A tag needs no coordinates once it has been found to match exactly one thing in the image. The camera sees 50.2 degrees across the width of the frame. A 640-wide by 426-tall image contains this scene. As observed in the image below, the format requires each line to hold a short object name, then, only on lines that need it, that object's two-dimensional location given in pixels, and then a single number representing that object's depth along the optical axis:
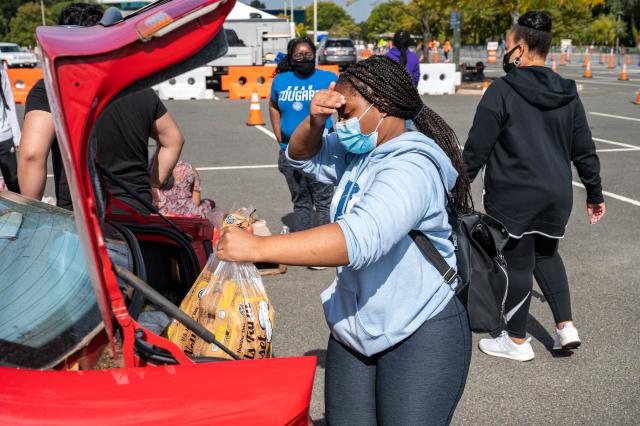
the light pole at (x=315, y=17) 42.51
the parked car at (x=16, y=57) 40.25
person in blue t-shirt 5.67
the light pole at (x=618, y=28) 50.12
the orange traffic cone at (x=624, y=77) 26.09
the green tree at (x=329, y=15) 142.12
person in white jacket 5.71
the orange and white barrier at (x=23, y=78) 18.77
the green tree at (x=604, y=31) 61.69
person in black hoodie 3.74
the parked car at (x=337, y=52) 33.19
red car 1.56
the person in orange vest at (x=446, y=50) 44.06
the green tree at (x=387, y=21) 67.17
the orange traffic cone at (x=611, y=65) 35.88
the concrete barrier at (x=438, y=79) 20.44
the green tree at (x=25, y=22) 83.19
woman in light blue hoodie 2.21
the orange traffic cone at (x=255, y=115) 14.31
